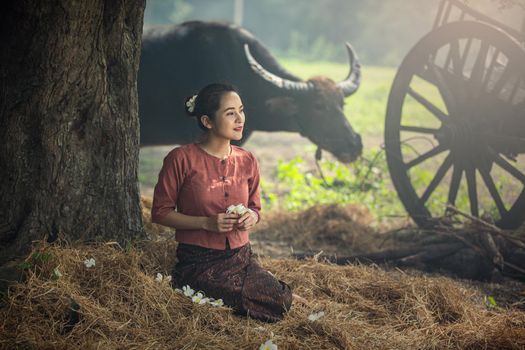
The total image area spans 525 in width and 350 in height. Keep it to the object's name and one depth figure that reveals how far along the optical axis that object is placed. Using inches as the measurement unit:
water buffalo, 251.6
